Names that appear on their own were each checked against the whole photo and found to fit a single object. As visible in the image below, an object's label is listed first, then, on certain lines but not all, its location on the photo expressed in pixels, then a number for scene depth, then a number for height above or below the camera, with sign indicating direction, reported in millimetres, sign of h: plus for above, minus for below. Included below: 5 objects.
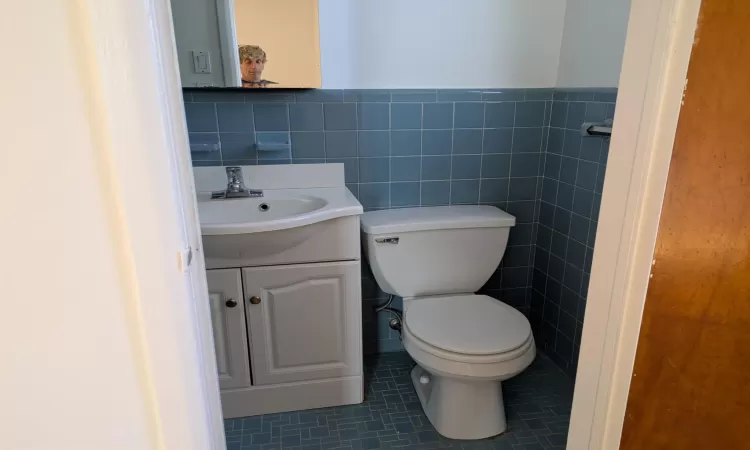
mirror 1502 +172
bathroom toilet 1390 -727
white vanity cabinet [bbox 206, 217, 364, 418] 1484 -774
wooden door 583 -259
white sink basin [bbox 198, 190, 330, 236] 1571 -380
